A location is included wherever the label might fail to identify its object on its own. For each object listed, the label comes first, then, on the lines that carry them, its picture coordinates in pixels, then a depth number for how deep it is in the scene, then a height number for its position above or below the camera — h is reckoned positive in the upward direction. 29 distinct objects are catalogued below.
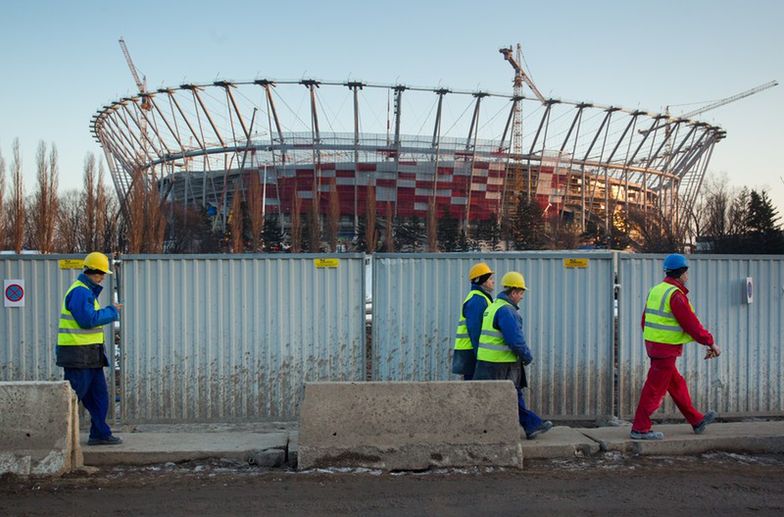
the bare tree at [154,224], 38.22 +1.45
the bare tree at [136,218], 36.09 +1.72
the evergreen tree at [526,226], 52.84 +1.84
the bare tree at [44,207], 33.31 +2.07
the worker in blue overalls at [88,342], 6.05 -0.73
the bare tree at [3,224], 33.50 +1.28
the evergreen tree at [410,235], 54.53 +1.24
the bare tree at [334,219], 52.34 +2.34
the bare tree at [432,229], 52.00 +1.61
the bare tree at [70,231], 36.50 +1.03
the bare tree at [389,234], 51.78 +1.25
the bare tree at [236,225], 46.66 +1.70
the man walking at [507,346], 6.15 -0.79
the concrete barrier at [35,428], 5.55 -1.32
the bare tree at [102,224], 35.81 +1.38
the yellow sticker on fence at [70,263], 7.42 -0.11
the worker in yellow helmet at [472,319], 6.55 -0.60
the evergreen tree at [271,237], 50.81 +1.04
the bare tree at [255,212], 47.28 +2.60
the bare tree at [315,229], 49.59 +1.59
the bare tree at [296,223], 48.31 +1.95
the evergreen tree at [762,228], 34.25 +1.13
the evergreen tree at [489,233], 53.75 +1.37
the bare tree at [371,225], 49.50 +1.82
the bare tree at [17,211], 33.09 +1.88
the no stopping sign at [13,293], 7.42 -0.41
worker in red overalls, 6.20 -0.71
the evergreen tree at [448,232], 53.84 +1.45
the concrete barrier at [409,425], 5.88 -1.38
